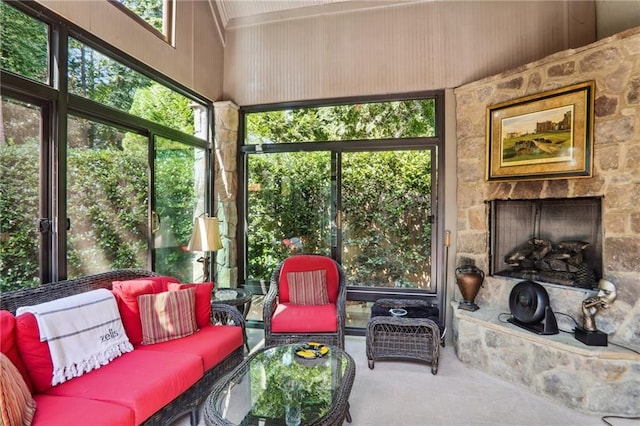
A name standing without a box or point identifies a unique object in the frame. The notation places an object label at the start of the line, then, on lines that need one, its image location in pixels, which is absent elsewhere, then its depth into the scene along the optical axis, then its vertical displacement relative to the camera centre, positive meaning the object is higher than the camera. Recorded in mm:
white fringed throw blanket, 1781 -723
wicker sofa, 1538 -935
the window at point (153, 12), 2890 +1883
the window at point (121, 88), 2502 +1093
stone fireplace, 2344 -369
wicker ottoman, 2943 -1195
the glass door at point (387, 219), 3781 -109
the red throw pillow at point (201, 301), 2605 -737
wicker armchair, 2932 -1014
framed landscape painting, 2711 +672
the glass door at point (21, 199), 2029 +70
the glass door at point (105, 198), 2469 +102
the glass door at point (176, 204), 3273 +66
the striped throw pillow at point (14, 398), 1329 -805
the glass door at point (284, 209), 4059 +12
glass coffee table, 1599 -1012
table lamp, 3162 -253
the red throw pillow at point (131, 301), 2293 -651
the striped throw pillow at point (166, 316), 2322 -778
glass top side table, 3115 -865
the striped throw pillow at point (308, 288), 3262 -789
